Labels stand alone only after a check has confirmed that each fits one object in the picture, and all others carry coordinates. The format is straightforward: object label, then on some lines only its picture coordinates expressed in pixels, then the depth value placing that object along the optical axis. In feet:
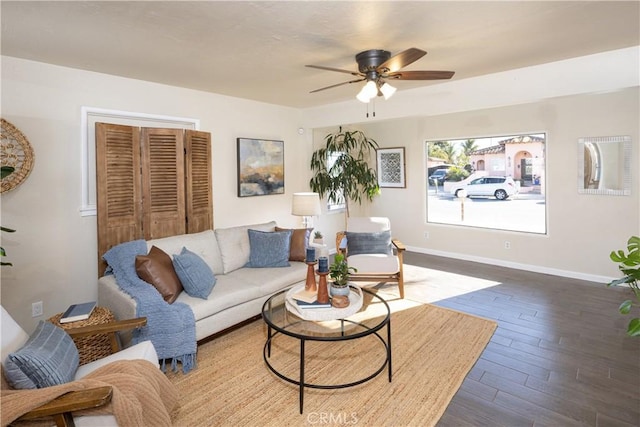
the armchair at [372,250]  13.55
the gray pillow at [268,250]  12.71
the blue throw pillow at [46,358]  5.35
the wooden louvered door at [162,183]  12.27
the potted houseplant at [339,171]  19.42
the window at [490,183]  17.34
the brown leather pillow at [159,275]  9.31
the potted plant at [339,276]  8.70
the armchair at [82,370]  4.84
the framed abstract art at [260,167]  16.43
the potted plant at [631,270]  6.23
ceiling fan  9.54
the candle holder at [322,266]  8.72
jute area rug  7.16
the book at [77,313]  8.21
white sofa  9.56
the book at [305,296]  8.94
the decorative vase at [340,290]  8.66
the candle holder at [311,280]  9.43
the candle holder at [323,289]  8.69
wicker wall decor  9.87
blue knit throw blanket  8.64
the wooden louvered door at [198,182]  13.46
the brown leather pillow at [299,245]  13.33
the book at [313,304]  8.54
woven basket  8.11
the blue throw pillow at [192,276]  9.87
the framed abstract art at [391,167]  21.86
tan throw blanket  4.83
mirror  14.25
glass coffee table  7.52
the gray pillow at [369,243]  15.43
